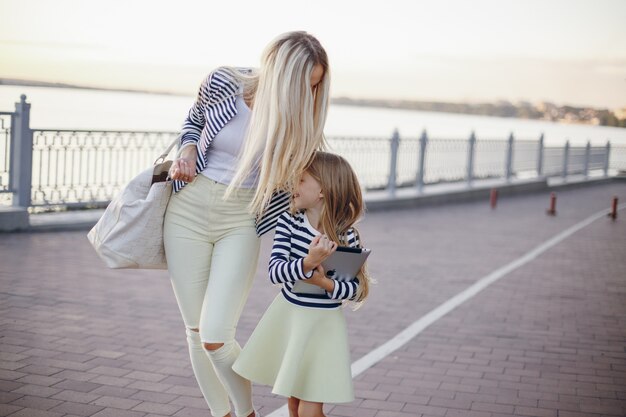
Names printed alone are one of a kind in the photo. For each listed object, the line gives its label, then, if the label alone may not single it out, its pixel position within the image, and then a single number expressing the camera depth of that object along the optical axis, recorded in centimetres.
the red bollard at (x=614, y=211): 1720
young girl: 330
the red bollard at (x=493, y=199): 1800
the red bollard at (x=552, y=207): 1741
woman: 336
